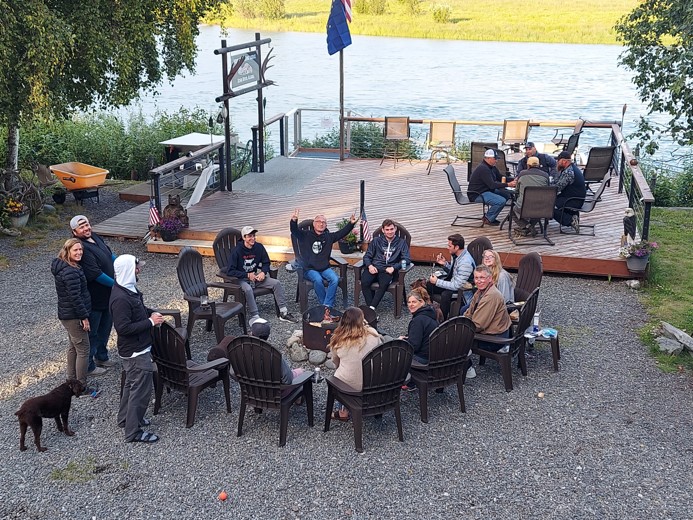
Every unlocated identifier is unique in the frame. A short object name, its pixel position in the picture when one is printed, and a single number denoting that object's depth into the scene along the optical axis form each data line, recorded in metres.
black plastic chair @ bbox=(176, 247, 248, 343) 7.50
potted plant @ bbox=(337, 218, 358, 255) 9.67
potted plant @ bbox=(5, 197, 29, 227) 11.45
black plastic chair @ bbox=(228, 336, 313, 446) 5.76
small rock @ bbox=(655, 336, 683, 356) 7.35
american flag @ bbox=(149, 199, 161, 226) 10.53
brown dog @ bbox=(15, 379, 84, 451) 5.65
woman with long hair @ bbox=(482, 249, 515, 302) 7.05
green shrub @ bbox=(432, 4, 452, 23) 51.88
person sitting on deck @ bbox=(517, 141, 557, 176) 11.07
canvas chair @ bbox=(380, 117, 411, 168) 14.34
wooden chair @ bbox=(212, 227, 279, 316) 8.00
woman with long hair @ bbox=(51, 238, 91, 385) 6.35
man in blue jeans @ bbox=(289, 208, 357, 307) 8.24
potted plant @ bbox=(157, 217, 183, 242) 10.43
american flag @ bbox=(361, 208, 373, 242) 9.80
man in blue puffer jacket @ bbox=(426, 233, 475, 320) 7.58
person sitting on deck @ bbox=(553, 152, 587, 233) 10.01
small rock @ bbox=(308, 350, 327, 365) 7.18
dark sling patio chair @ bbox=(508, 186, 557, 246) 9.56
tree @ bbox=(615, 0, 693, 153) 10.45
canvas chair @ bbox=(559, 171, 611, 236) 10.13
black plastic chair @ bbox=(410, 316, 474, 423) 6.15
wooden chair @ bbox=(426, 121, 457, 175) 14.33
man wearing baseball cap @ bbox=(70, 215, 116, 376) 6.75
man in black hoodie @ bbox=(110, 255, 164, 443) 5.66
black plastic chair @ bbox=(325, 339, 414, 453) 5.72
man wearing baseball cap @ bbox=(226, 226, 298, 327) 7.96
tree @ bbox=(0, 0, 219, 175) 9.70
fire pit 7.18
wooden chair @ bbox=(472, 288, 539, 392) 6.68
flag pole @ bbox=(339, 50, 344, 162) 13.99
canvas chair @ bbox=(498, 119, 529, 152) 14.38
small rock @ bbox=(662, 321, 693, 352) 7.33
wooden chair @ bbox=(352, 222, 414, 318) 8.22
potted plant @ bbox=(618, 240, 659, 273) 9.04
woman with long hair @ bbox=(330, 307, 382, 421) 5.75
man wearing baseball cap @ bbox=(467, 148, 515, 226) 10.40
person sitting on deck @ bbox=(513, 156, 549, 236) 9.88
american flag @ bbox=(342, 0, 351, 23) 14.12
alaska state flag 14.15
